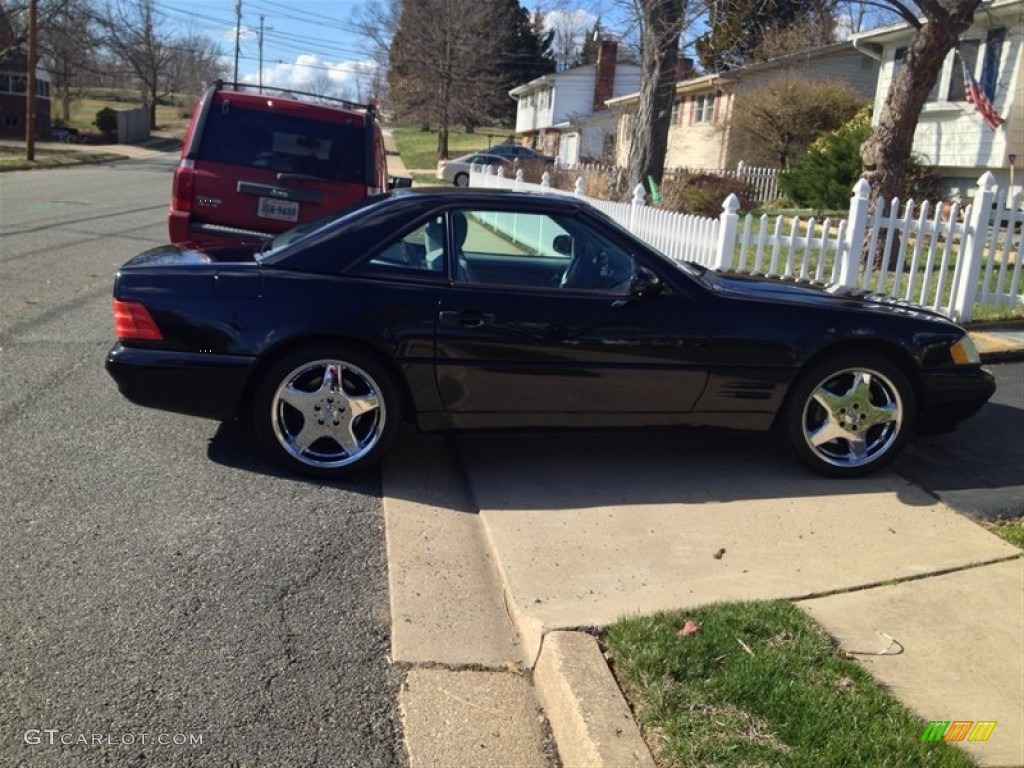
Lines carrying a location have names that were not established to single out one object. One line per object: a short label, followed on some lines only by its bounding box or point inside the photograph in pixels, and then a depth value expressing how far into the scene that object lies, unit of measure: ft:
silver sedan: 122.83
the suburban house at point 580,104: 168.55
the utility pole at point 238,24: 258.98
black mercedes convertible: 15.37
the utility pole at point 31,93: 108.68
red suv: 25.93
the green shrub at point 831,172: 64.44
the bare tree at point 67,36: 147.84
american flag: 58.23
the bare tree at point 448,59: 174.09
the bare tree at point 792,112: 88.12
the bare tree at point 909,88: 31.68
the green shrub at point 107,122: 193.36
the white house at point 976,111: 64.08
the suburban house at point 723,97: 100.27
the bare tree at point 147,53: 241.76
